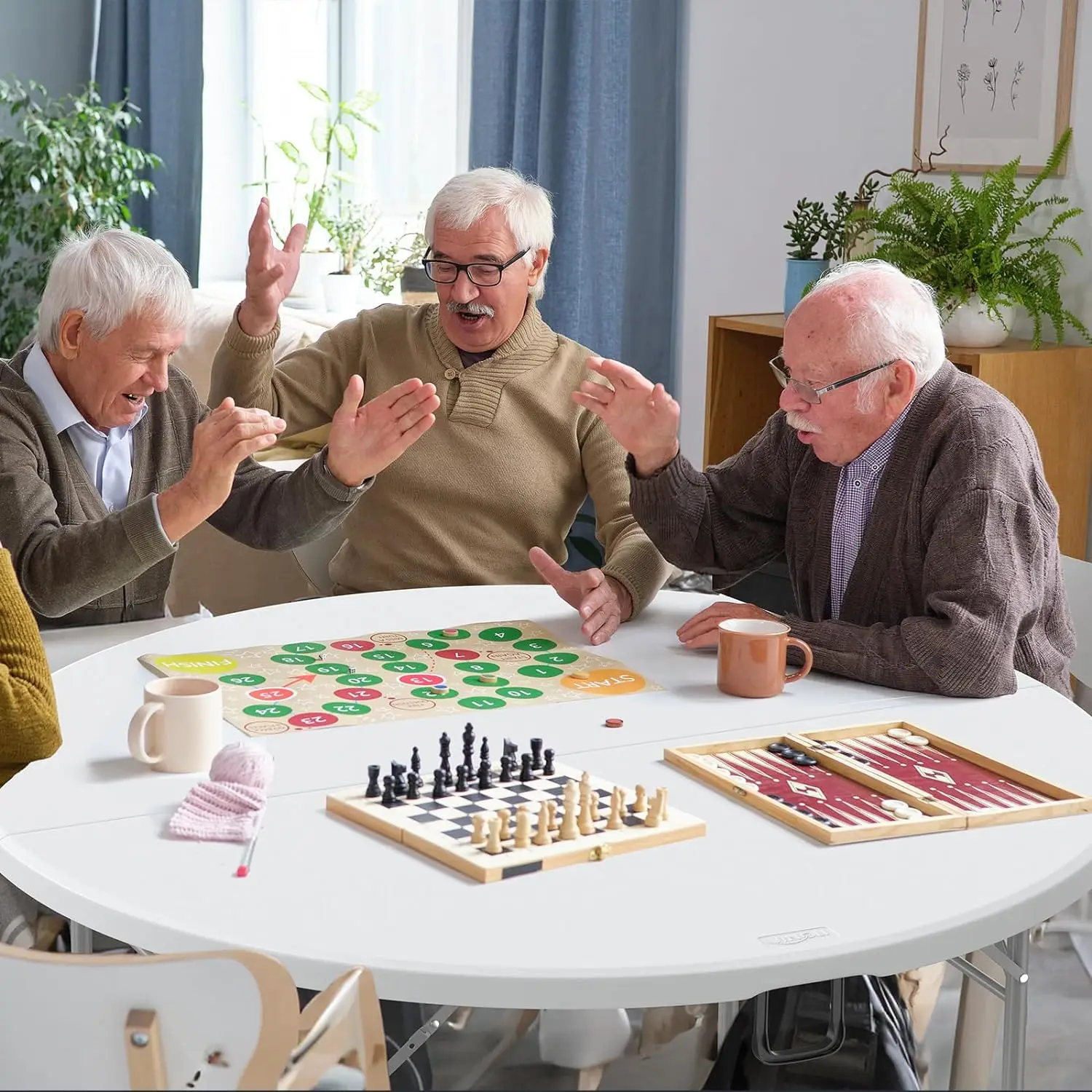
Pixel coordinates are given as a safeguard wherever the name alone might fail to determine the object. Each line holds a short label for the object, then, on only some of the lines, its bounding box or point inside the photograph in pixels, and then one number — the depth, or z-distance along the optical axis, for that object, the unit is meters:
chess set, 1.22
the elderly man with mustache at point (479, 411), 2.44
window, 5.55
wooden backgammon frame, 1.29
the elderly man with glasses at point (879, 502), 1.74
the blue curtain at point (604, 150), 4.20
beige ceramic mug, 1.40
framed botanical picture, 3.17
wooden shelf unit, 3.00
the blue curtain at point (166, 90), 5.88
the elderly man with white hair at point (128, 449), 1.97
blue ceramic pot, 3.38
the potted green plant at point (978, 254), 3.00
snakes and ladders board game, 1.61
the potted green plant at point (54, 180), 5.37
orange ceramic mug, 1.67
